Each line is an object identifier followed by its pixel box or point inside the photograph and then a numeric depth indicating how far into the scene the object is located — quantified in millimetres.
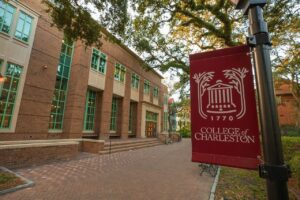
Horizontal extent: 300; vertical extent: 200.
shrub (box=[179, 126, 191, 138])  40844
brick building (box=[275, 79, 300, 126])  30359
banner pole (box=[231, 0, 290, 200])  1379
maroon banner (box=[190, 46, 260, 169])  1880
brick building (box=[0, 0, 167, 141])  11109
